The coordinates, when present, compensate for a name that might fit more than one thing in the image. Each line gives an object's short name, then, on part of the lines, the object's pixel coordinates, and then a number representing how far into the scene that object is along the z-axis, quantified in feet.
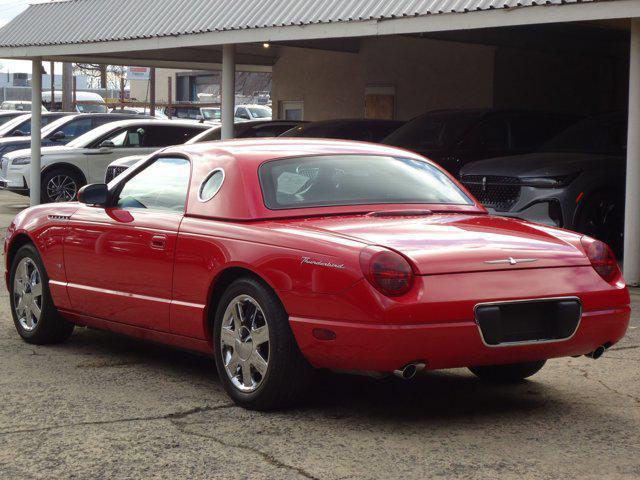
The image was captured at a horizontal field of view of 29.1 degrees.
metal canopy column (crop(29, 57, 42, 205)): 67.10
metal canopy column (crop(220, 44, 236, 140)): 55.26
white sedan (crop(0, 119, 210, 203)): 69.46
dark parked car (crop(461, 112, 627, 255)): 41.47
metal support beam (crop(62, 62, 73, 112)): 122.42
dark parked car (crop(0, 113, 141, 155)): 78.84
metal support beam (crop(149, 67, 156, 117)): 145.18
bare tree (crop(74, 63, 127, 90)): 328.82
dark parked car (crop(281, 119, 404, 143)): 58.85
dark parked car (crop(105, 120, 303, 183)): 64.44
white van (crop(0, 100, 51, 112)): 181.06
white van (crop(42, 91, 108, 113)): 186.78
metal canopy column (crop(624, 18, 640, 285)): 38.29
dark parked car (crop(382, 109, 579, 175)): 51.29
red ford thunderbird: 18.39
